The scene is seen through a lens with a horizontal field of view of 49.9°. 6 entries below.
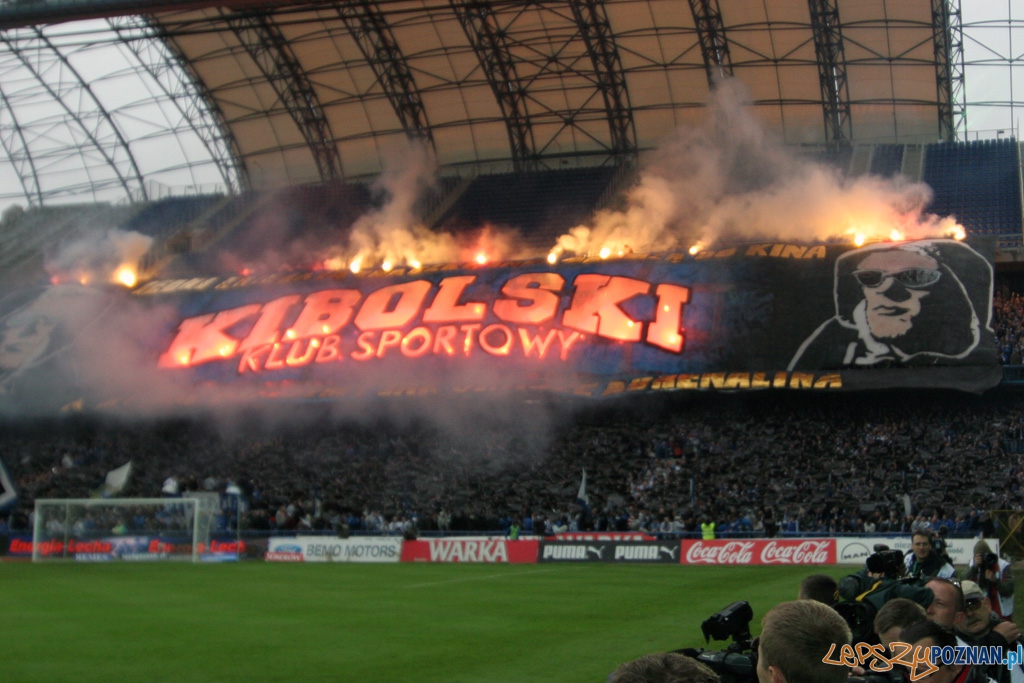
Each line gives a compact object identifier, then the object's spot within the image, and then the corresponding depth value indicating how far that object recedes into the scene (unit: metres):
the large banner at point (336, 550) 31.70
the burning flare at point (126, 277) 48.31
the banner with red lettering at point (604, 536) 30.69
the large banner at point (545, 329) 35.81
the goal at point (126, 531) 32.81
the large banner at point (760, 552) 28.05
